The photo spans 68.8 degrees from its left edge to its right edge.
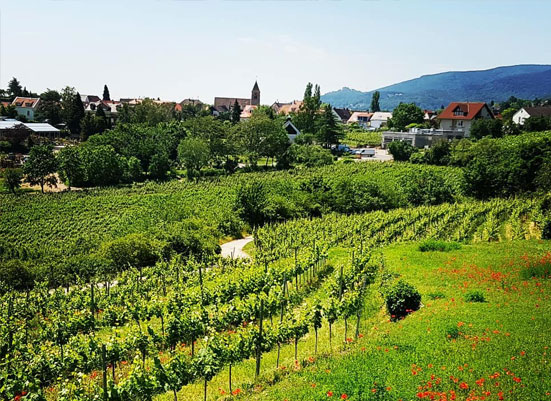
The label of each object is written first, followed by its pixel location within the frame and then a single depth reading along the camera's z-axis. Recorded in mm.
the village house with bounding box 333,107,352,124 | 155800
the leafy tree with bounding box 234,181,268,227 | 40594
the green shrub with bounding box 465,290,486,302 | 14695
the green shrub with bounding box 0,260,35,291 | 25328
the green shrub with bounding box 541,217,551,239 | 25359
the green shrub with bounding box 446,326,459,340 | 11598
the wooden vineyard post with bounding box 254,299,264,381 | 11406
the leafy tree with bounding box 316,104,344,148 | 77812
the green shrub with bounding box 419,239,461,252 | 23438
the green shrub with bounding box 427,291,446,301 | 15891
